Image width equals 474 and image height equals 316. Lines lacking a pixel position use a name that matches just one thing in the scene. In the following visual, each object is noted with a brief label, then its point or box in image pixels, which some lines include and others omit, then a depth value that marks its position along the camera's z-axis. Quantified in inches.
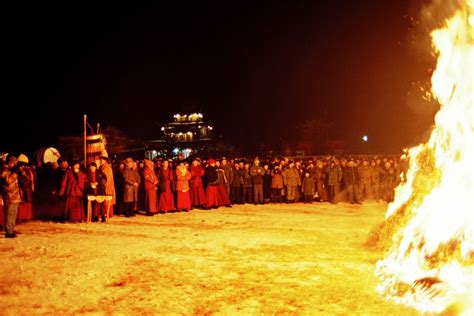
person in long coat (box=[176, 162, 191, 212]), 593.9
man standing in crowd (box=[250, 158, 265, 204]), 679.7
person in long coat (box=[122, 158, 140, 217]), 542.0
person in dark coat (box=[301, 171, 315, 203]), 695.1
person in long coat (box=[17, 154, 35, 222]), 473.8
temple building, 2733.8
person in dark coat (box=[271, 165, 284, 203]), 689.0
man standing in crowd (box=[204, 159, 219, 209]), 629.6
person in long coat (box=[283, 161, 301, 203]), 692.1
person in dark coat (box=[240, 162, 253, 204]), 682.8
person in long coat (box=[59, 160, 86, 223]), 495.8
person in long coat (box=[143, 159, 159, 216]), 561.6
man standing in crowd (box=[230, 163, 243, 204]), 681.6
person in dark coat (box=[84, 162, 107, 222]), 498.0
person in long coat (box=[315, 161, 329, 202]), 706.2
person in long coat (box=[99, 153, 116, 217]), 515.5
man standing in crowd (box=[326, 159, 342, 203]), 693.3
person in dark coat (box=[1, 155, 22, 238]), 390.7
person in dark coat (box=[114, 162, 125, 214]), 560.4
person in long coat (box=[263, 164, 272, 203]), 706.8
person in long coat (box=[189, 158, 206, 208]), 625.0
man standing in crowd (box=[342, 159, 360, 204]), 688.4
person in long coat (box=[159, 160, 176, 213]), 580.1
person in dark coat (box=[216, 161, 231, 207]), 648.4
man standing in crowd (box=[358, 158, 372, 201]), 702.5
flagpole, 590.7
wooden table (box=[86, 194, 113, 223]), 491.2
